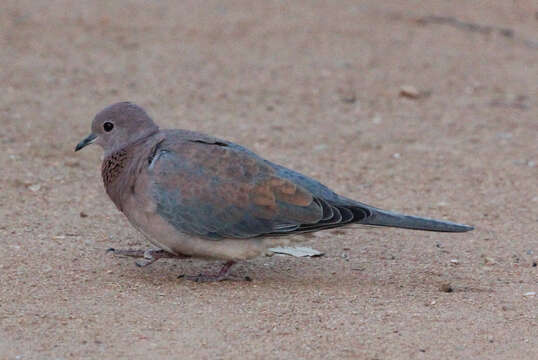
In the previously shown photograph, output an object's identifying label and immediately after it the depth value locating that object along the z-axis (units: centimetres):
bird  938
